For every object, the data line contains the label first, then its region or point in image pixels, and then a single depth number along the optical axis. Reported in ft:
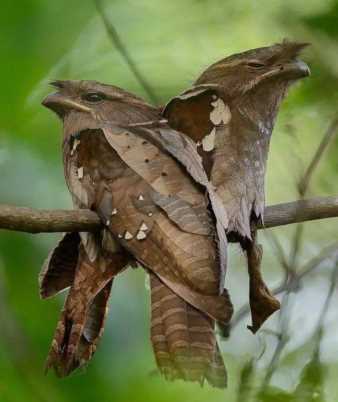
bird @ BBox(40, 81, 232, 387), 16.07
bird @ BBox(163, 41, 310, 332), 18.54
